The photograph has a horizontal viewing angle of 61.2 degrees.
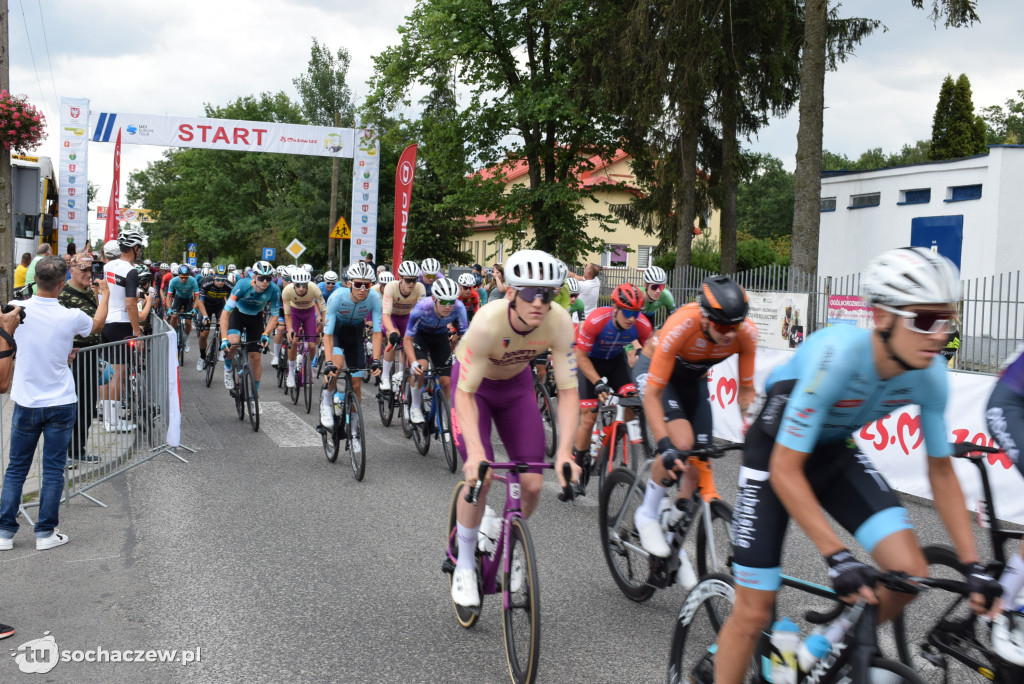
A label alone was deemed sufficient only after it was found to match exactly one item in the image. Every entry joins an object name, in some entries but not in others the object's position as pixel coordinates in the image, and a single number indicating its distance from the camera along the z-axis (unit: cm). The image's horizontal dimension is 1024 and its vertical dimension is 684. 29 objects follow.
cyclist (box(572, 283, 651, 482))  711
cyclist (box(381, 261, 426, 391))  1011
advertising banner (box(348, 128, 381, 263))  2777
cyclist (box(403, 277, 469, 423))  910
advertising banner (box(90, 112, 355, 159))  2672
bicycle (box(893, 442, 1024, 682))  322
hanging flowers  1510
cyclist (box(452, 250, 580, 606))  427
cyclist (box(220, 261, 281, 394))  1137
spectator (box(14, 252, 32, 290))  1562
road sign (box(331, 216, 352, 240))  2868
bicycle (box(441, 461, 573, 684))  377
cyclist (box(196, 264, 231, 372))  1534
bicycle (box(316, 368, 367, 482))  823
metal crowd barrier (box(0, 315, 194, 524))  741
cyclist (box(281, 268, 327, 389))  1266
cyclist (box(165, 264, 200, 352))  1812
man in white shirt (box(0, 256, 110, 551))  590
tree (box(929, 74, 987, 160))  4059
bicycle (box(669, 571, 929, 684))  257
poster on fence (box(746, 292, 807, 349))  1345
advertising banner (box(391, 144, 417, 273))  2548
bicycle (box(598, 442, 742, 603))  433
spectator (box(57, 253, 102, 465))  725
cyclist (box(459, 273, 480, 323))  1160
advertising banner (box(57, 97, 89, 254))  2536
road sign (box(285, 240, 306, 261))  3219
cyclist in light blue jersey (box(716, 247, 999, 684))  258
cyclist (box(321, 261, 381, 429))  901
